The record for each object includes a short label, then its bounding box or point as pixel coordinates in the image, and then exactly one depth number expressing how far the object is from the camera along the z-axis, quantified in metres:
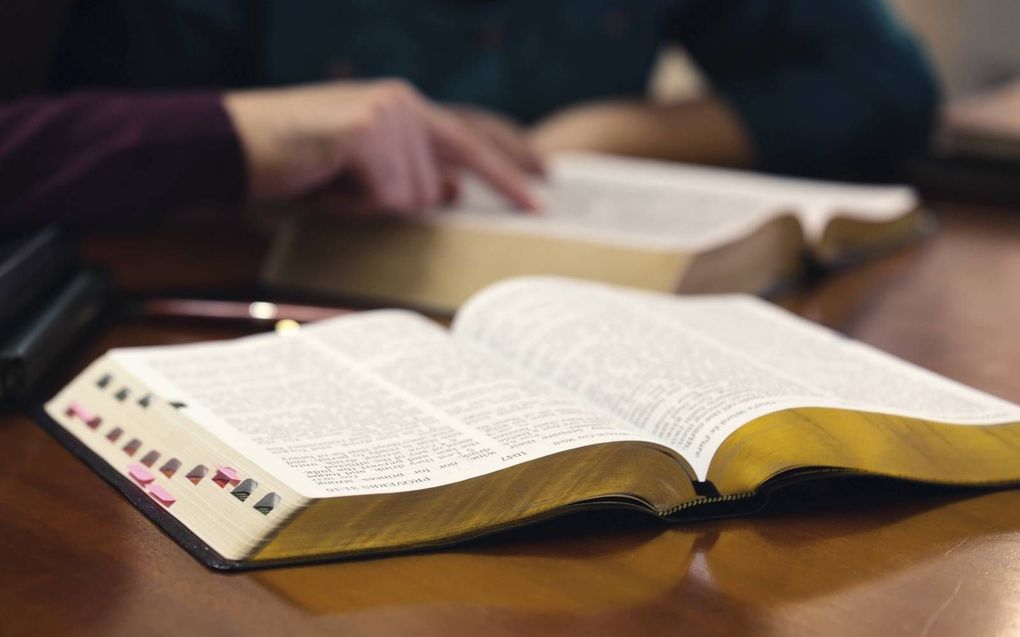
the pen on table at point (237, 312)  0.73
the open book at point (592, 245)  0.81
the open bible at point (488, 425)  0.44
